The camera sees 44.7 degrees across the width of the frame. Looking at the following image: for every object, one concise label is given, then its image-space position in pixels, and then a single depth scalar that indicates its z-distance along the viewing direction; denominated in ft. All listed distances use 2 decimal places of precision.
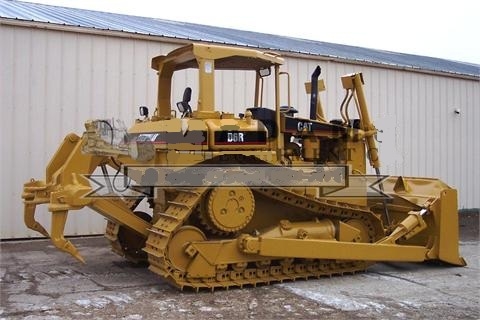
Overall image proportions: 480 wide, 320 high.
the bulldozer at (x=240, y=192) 20.70
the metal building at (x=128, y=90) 31.55
